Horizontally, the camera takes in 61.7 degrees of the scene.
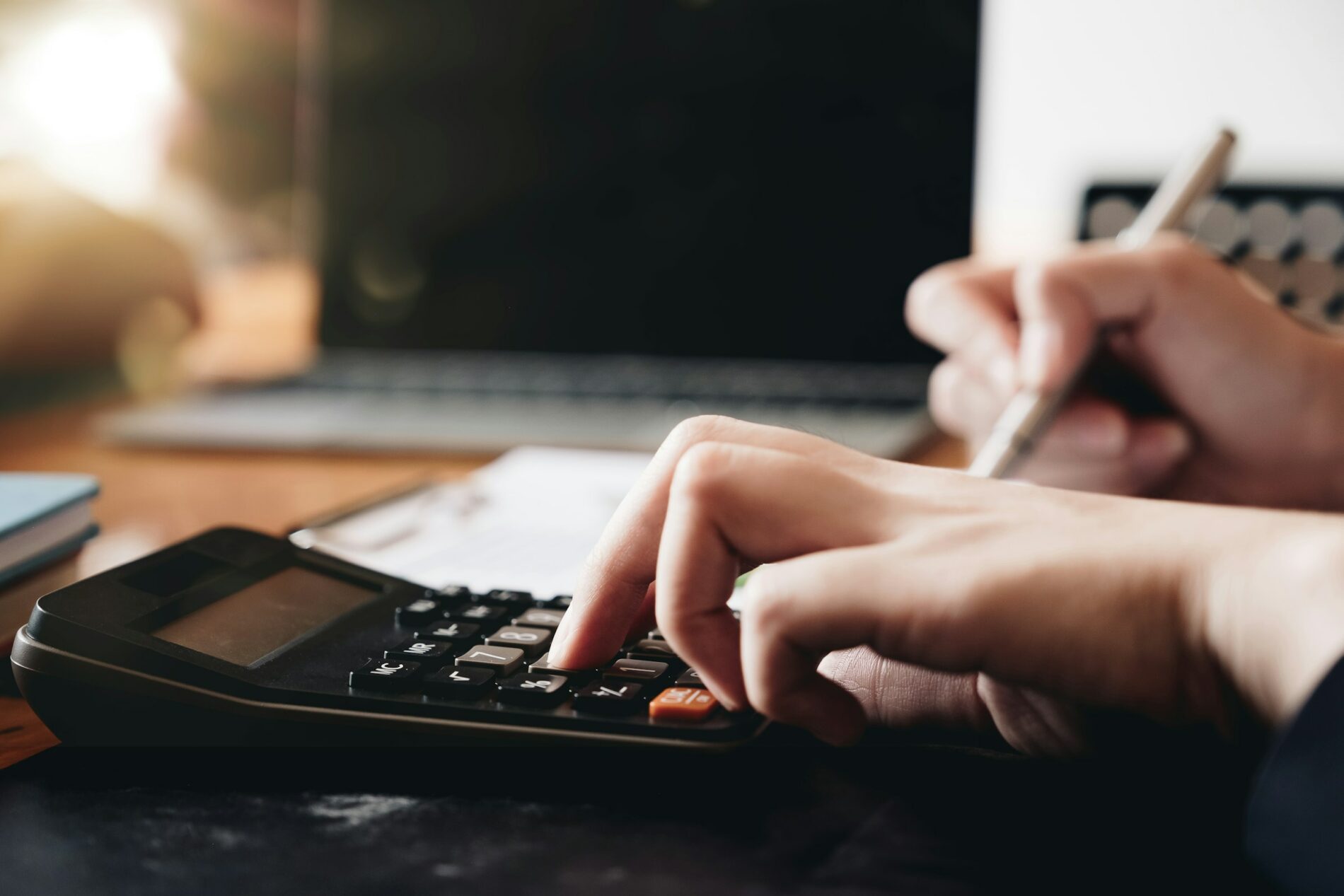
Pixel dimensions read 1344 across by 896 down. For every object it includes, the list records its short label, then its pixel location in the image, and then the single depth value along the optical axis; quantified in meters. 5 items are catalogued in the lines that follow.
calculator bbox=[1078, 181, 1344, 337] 0.91
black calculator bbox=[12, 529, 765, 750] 0.31
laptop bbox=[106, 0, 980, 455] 0.86
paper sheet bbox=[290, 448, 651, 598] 0.50
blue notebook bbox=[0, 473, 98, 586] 0.45
